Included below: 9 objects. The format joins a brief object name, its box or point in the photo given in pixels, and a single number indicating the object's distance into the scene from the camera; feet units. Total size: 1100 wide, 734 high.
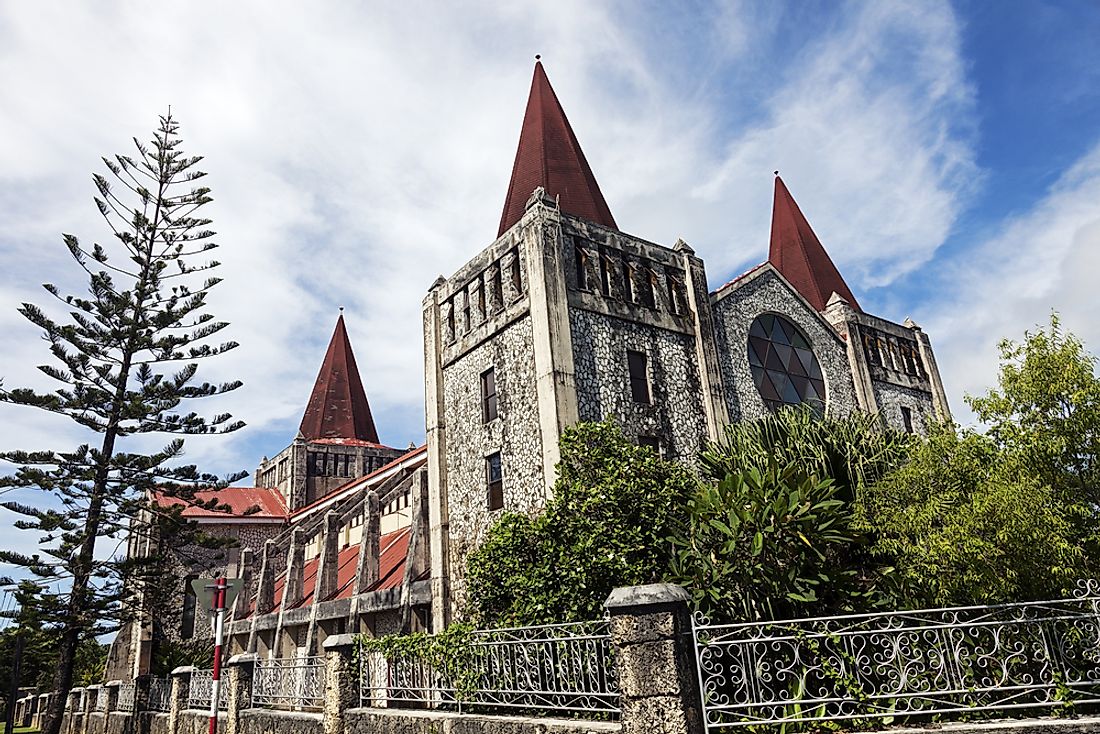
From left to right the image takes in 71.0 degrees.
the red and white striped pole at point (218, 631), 32.01
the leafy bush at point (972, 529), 19.44
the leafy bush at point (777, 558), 25.20
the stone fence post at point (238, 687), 39.75
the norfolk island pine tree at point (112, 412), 61.36
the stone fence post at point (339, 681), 31.76
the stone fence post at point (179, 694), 47.01
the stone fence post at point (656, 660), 18.67
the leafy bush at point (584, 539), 32.40
